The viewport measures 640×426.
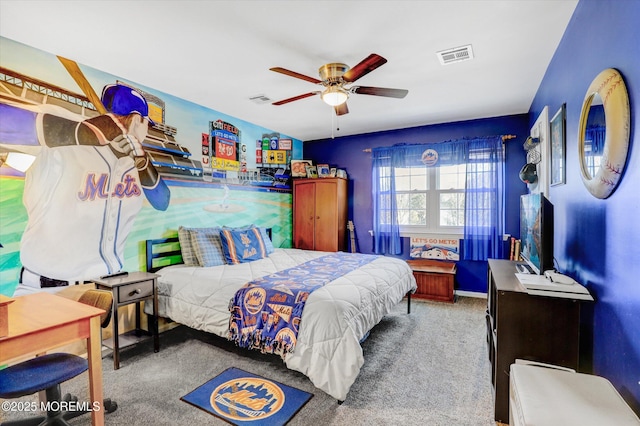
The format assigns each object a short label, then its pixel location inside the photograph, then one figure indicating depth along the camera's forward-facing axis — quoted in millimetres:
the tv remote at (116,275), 2772
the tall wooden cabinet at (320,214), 5234
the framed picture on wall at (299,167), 5457
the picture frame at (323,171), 5361
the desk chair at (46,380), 1497
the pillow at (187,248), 3469
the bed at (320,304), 2064
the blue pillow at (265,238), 4053
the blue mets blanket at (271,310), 2264
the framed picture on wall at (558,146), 2312
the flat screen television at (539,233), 2012
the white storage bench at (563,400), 1104
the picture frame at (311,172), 5410
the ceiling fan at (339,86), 2445
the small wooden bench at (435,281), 4379
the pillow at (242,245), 3569
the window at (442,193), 4410
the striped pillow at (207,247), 3381
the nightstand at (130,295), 2557
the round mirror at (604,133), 1376
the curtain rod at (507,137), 4320
